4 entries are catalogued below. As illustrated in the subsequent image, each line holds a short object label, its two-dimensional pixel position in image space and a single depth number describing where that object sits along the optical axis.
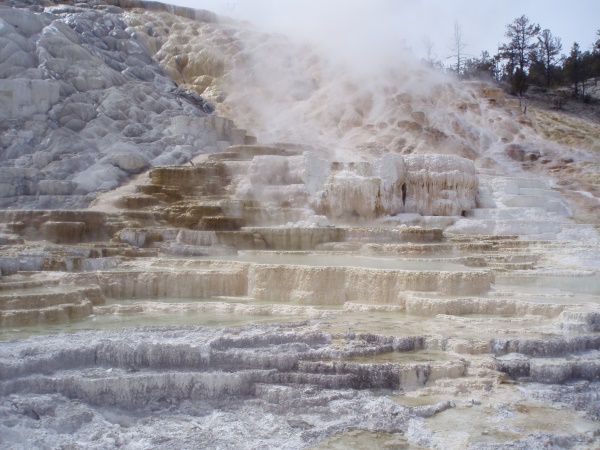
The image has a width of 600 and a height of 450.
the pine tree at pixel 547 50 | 28.17
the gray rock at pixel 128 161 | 16.25
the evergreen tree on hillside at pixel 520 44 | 28.08
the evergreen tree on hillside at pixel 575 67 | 26.05
